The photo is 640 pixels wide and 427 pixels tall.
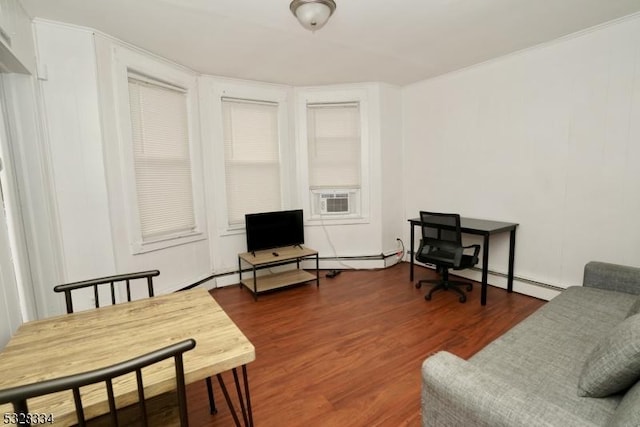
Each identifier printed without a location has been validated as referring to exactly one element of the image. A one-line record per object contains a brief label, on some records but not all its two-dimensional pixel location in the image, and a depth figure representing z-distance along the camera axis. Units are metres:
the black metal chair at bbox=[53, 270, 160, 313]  1.58
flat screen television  3.76
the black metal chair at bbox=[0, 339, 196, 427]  0.77
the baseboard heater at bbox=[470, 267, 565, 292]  3.16
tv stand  3.56
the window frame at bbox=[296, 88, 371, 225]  4.23
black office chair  3.13
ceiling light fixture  2.09
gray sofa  1.06
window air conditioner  4.41
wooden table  0.98
